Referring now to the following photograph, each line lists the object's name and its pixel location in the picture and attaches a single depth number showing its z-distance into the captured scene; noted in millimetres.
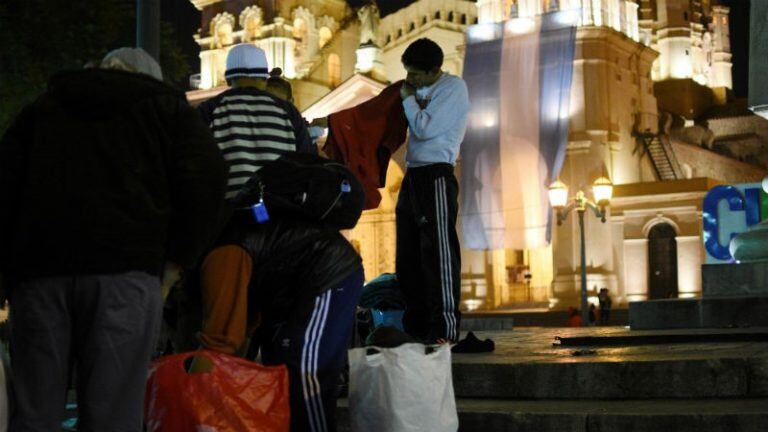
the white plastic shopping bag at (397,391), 4879
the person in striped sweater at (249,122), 5164
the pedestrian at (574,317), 27453
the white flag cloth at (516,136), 31141
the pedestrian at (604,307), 31219
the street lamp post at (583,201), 24203
